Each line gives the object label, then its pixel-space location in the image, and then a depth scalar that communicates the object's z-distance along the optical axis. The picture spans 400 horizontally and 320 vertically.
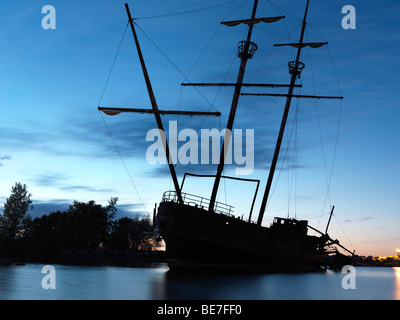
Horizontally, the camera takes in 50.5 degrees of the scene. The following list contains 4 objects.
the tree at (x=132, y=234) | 74.44
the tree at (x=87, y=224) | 67.75
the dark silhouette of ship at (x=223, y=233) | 29.14
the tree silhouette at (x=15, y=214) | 67.12
